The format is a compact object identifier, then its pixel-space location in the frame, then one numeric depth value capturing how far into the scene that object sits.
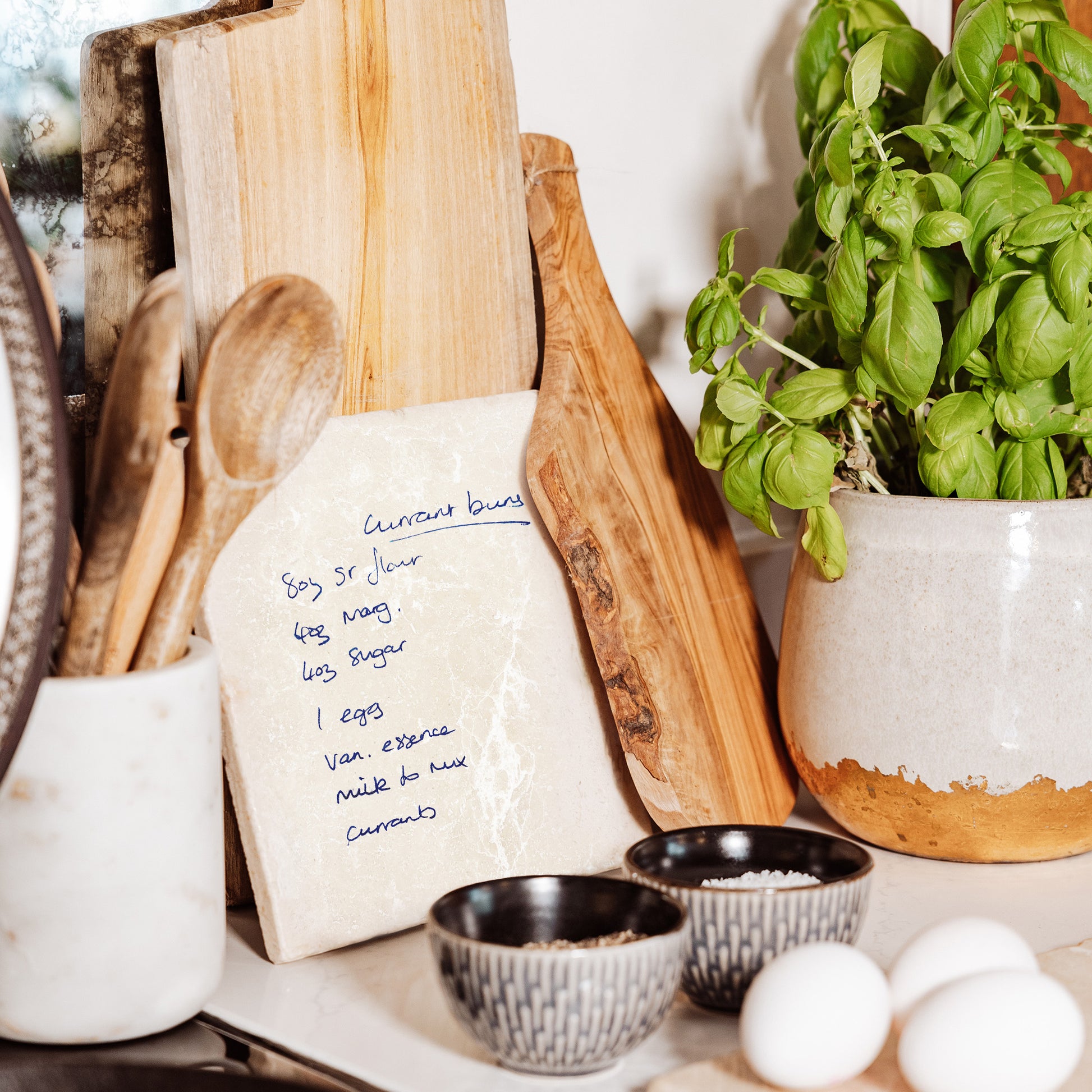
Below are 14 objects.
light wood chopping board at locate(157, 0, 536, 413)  0.98
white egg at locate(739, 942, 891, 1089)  0.85
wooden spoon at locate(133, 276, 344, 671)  0.92
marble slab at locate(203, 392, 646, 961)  0.99
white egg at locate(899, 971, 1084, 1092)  0.84
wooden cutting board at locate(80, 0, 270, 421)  0.99
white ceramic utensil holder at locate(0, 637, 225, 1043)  0.89
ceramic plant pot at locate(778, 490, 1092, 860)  1.06
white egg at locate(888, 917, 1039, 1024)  0.88
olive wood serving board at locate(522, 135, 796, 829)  1.08
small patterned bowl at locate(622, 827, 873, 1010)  0.91
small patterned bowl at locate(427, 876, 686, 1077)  0.85
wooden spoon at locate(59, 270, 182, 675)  0.90
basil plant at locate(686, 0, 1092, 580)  1.02
